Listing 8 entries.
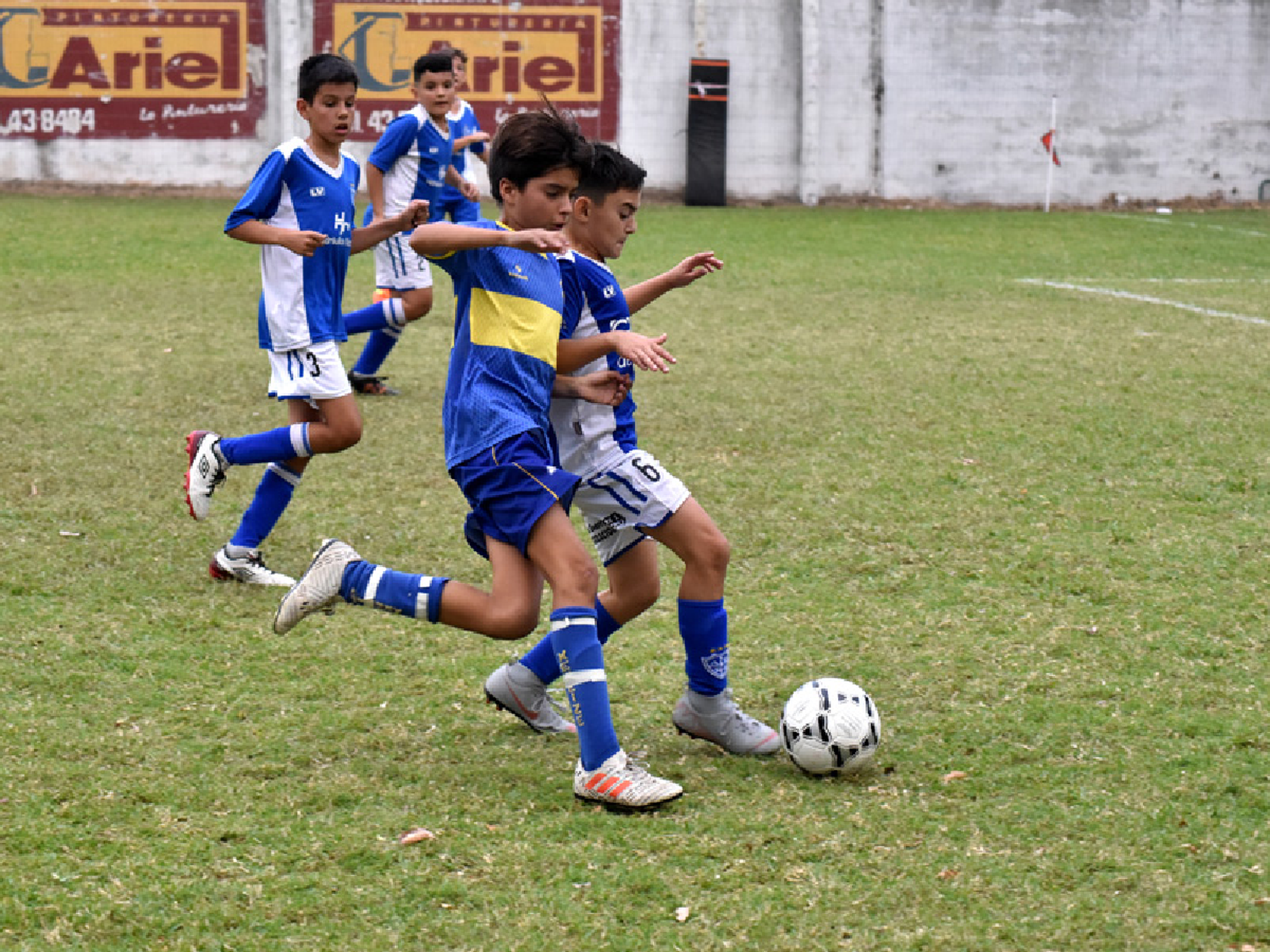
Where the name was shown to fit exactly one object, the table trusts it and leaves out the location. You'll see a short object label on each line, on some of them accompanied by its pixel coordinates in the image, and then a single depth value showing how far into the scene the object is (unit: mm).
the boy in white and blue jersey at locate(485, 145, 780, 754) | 7590
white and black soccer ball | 7340
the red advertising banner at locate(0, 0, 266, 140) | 39719
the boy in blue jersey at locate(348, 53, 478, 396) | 17344
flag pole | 42812
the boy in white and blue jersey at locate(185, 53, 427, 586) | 10758
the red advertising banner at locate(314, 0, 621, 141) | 40594
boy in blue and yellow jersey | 7094
